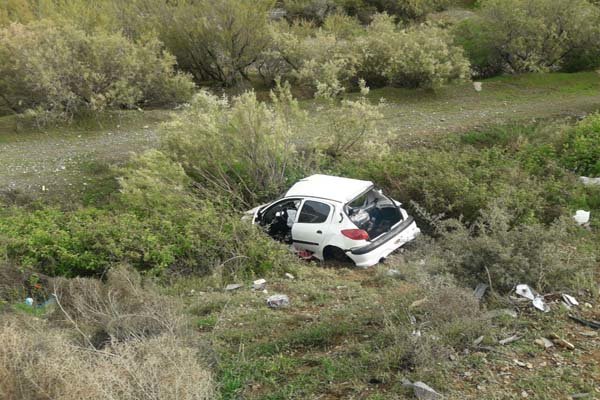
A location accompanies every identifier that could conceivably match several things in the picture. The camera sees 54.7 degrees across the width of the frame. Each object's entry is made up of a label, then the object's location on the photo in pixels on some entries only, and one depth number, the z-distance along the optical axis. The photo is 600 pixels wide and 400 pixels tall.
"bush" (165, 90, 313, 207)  13.00
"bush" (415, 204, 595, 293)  6.91
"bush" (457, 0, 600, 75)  21.91
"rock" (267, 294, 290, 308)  7.87
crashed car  9.88
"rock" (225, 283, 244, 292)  8.93
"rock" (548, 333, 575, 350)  5.90
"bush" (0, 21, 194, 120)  18.81
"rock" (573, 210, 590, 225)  10.79
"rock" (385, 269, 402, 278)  8.70
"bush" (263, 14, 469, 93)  21.05
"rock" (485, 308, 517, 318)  6.43
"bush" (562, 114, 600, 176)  13.31
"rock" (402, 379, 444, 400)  5.24
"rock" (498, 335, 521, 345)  5.98
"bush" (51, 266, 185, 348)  6.16
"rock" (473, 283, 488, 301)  6.90
